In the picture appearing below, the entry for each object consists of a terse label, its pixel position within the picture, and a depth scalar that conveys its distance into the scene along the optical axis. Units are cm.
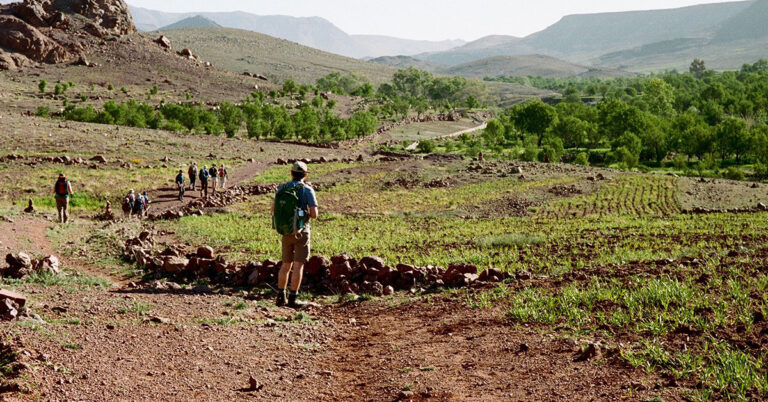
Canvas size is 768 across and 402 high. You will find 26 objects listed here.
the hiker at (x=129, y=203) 2511
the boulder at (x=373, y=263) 1149
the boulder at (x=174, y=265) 1209
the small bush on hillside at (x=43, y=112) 7300
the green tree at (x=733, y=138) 7556
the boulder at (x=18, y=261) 1063
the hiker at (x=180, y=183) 3157
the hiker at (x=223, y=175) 3634
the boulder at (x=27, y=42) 11731
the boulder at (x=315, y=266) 1135
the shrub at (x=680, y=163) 7262
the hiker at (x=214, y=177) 3425
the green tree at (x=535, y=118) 10200
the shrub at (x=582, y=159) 7566
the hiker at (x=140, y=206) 2577
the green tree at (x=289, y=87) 12912
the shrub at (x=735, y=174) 6041
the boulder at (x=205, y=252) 1256
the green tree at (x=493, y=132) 9869
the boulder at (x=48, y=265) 1081
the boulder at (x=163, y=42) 14575
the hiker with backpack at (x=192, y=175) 3438
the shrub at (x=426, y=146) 7990
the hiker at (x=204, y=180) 3209
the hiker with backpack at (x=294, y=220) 934
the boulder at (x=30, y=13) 12788
